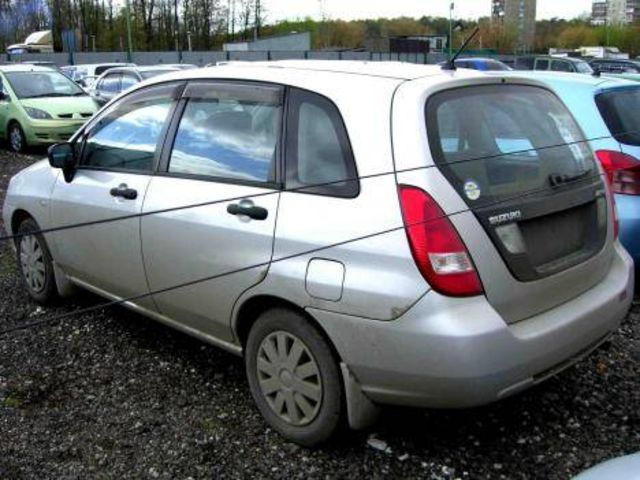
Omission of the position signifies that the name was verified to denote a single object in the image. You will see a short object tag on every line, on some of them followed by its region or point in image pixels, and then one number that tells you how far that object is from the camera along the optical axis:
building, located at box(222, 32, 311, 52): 60.00
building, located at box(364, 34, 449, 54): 60.94
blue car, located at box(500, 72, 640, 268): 4.90
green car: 13.41
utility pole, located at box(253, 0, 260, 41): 81.38
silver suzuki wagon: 2.85
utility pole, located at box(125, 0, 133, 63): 47.19
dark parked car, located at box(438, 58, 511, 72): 19.59
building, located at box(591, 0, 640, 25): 115.88
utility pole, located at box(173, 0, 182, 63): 73.88
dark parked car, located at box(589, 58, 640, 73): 22.90
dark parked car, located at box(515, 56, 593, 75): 21.16
